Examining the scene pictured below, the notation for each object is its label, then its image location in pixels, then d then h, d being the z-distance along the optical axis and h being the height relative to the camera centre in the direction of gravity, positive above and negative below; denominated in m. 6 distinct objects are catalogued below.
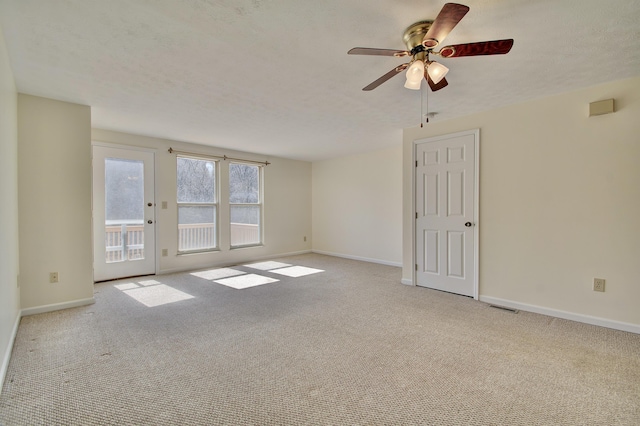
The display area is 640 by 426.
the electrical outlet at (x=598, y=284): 2.82 -0.73
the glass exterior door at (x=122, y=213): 4.33 -0.03
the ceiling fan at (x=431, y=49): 1.51 +0.97
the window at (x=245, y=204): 5.97 +0.13
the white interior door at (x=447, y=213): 3.67 -0.05
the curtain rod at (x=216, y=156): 5.03 +1.02
